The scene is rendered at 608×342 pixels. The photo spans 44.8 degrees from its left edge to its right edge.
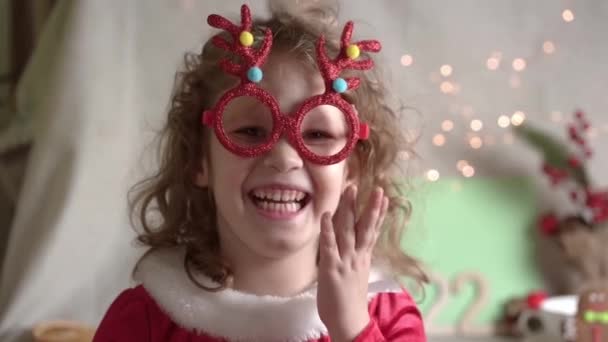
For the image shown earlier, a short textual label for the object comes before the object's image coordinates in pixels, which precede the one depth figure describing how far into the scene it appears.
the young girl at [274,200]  0.94
